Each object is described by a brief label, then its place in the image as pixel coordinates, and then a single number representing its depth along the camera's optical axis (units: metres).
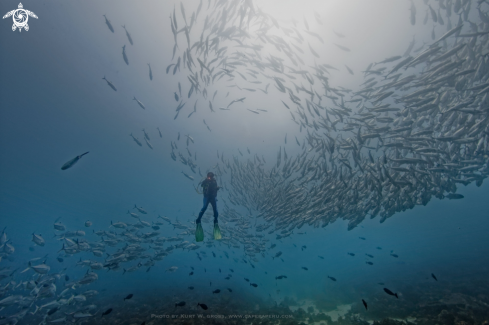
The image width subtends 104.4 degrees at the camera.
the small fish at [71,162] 4.71
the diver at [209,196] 8.28
